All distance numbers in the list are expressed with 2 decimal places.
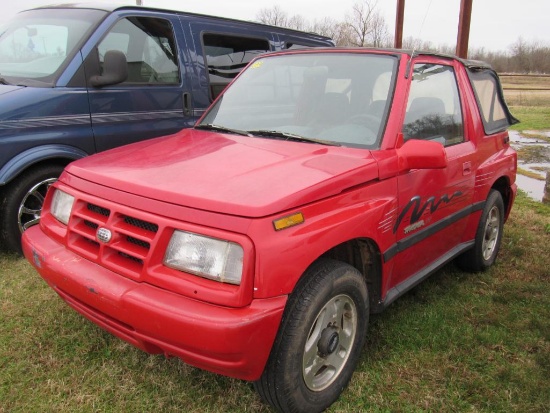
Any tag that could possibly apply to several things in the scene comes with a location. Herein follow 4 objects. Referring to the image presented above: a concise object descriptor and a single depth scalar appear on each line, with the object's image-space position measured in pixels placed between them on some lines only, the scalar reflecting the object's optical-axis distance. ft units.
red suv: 6.23
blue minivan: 12.46
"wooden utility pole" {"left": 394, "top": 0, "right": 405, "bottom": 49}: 27.63
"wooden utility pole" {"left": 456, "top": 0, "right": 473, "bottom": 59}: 23.24
